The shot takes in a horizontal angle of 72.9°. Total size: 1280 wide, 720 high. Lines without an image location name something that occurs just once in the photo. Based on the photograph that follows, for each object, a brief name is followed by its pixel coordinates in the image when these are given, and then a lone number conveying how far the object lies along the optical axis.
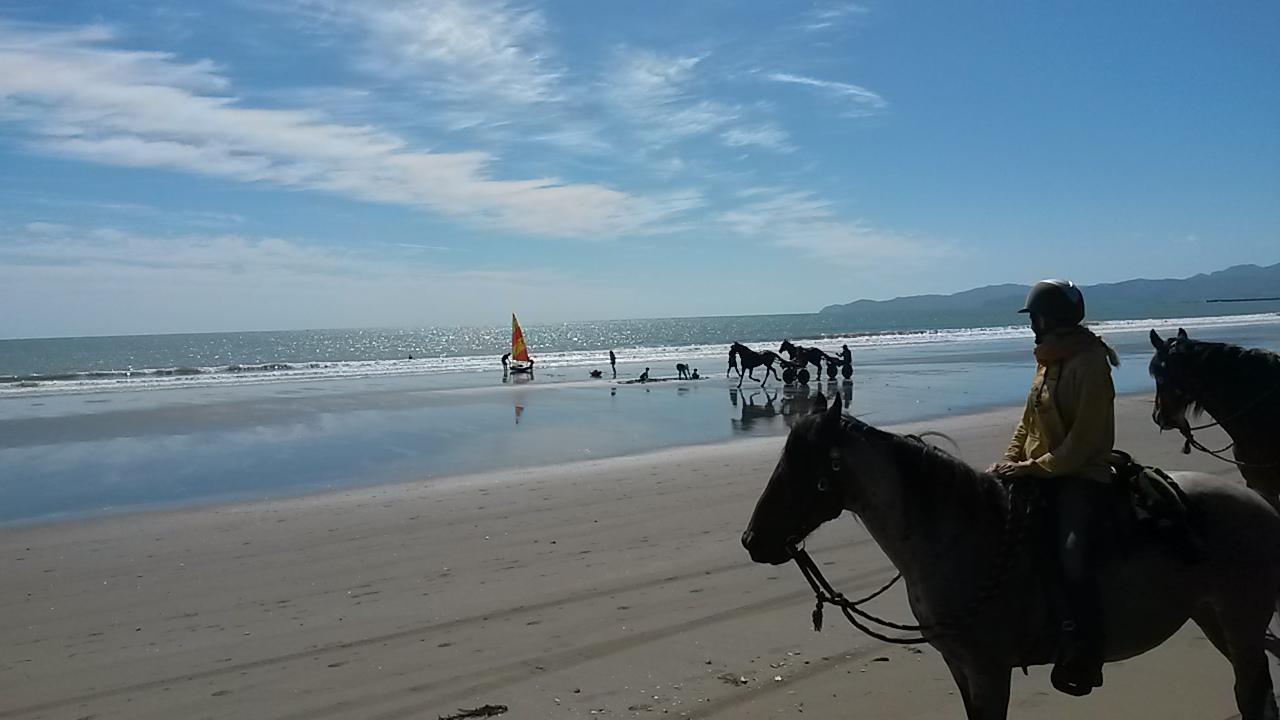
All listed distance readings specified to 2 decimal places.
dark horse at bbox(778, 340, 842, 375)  32.72
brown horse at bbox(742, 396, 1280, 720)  3.53
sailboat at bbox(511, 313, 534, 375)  44.97
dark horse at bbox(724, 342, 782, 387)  33.16
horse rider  3.56
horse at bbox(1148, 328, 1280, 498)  6.16
